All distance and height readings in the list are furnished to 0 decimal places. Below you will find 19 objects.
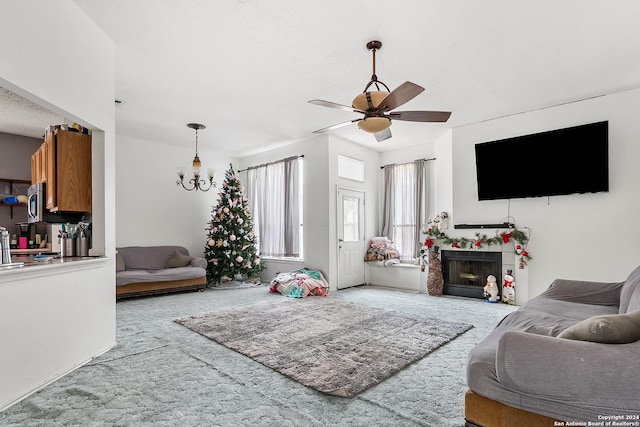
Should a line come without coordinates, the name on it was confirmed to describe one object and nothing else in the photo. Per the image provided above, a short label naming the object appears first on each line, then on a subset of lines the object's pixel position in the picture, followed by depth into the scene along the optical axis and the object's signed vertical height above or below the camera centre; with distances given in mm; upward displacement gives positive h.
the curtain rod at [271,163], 6925 +1196
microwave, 3273 +71
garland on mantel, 5164 -428
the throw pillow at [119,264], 5718 -801
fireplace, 5547 -963
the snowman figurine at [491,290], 5355 -1211
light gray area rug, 2629 -1273
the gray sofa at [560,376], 1301 -679
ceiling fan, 2951 +1018
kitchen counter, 2178 -353
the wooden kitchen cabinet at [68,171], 3094 +440
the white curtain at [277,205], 7012 +240
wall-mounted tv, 4559 +753
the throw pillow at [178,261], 6480 -857
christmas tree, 6797 -479
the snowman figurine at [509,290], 5203 -1180
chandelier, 5776 +861
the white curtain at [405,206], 6930 +207
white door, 6613 -458
